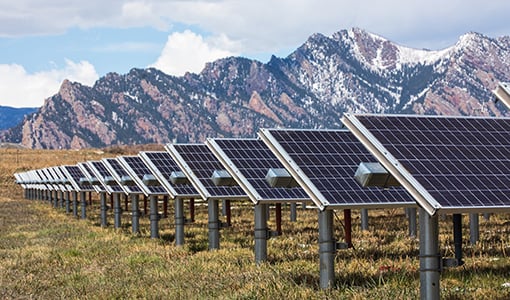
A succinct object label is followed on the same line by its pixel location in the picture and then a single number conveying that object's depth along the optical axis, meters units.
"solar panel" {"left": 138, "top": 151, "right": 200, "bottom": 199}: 27.30
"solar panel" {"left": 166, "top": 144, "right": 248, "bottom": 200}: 24.12
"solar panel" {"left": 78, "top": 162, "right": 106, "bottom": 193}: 43.04
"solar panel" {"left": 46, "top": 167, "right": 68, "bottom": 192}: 56.34
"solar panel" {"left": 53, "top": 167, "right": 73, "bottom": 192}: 53.38
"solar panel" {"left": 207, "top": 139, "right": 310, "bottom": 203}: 20.06
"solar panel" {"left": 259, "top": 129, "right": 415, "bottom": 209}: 15.67
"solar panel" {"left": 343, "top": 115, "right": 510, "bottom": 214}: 12.13
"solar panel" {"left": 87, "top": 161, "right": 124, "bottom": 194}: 38.81
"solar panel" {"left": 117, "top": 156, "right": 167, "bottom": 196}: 30.61
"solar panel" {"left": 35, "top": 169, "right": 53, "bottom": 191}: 67.88
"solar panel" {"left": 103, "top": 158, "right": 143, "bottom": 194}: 34.53
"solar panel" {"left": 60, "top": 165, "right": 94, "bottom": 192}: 48.57
